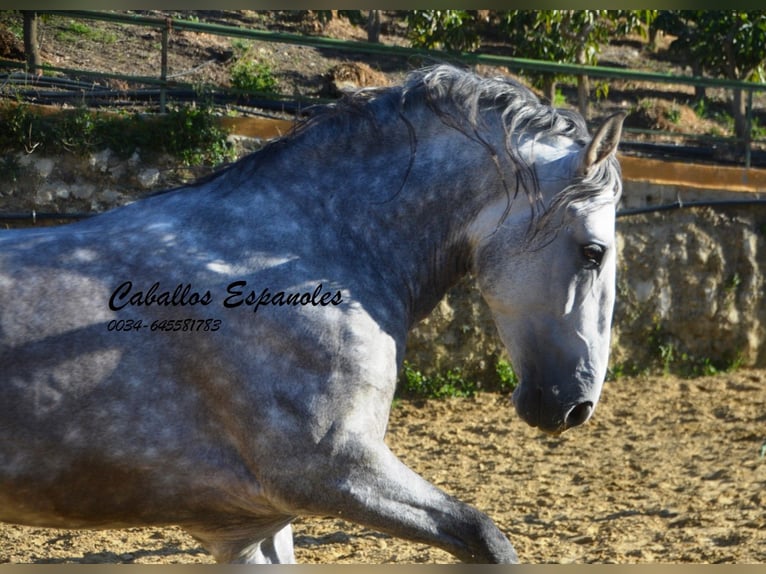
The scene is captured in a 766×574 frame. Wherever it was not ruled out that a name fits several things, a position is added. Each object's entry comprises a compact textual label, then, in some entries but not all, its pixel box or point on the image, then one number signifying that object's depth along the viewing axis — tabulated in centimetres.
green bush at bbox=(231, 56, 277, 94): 1762
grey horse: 554
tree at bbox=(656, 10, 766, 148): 2423
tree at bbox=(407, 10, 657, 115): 2045
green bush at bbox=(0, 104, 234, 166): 1345
